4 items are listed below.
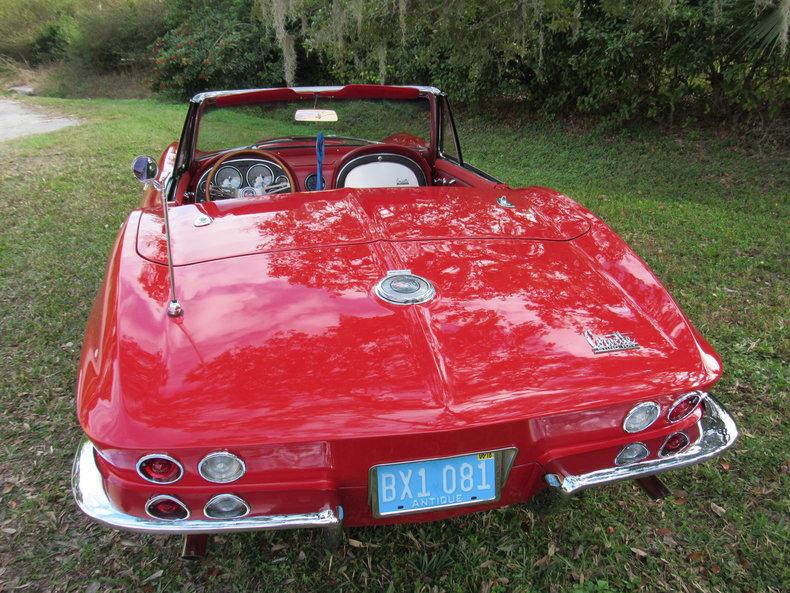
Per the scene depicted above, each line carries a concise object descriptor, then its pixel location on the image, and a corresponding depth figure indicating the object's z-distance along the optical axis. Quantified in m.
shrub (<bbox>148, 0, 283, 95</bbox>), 13.85
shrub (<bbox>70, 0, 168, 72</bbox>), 18.31
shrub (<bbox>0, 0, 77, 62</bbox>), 21.27
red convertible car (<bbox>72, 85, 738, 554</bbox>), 1.40
